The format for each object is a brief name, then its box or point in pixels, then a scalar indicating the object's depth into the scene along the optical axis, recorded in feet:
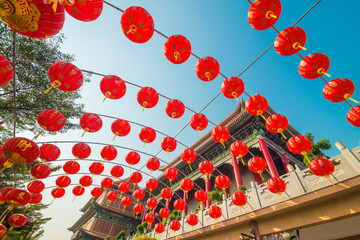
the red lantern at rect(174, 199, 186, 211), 28.43
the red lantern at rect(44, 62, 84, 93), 12.34
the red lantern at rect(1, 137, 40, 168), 14.55
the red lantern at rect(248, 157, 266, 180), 20.92
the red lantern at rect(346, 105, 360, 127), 13.51
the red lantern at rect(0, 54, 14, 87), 10.67
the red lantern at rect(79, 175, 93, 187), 29.43
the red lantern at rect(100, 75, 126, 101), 14.83
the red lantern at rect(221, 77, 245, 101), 14.57
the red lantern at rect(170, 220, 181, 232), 29.97
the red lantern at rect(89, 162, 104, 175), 26.40
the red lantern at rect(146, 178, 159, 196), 28.09
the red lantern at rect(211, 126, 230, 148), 18.61
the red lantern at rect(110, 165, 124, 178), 27.48
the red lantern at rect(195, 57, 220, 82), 13.32
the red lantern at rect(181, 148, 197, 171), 21.69
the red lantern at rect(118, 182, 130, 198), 30.01
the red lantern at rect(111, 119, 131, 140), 19.81
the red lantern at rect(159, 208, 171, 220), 32.23
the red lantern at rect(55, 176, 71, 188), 26.89
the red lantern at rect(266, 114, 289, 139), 17.04
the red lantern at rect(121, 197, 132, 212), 32.91
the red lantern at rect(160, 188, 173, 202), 29.12
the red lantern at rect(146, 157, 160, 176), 25.17
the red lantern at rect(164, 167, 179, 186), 25.16
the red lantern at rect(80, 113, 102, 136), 18.39
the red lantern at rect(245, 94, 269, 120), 15.84
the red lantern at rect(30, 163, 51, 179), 23.06
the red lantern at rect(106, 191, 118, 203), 31.50
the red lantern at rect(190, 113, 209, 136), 18.37
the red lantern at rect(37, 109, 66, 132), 16.25
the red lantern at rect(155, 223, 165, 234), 33.01
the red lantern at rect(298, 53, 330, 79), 12.48
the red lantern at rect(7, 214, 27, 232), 27.22
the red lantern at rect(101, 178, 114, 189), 30.52
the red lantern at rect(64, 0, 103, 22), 8.82
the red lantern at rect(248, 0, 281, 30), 10.35
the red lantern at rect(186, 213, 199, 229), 26.86
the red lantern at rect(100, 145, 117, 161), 23.59
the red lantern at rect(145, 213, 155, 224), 34.78
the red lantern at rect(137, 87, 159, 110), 16.11
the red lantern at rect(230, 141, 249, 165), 20.38
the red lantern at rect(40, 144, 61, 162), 21.07
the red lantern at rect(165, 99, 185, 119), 17.12
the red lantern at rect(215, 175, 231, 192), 24.09
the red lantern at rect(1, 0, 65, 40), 7.25
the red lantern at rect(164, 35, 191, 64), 12.25
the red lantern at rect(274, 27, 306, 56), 11.66
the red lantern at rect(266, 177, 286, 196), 18.71
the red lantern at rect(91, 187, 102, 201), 33.28
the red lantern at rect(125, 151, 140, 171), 24.43
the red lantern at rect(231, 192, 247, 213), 21.27
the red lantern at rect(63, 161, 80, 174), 24.31
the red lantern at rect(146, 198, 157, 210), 32.91
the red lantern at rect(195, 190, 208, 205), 24.86
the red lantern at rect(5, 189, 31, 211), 22.31
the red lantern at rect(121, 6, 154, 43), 10.58
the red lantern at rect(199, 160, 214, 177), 23.17
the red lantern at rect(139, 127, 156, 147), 20.47
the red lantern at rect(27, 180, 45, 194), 25.70
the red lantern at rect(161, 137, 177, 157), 20.92
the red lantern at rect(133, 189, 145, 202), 31.42
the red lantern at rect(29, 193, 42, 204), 28.04
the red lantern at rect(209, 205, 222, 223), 24.11
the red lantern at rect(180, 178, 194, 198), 25.91
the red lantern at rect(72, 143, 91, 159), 21.33
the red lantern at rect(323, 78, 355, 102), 12.94
